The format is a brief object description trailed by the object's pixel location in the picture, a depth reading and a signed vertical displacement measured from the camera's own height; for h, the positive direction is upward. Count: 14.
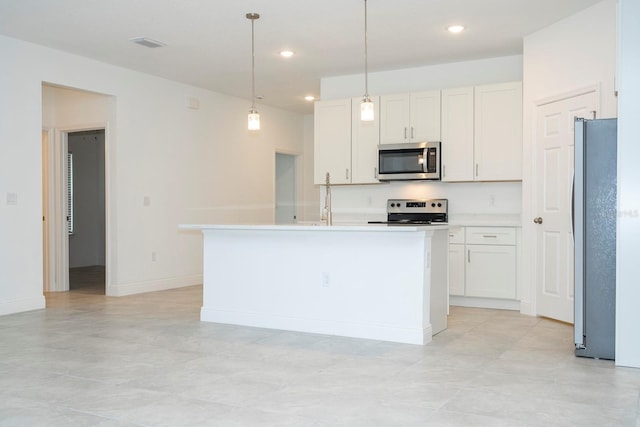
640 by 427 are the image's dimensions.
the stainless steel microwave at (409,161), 6.33 +0.40
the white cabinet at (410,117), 6.40 +0.90
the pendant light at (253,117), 4.89 +0.67
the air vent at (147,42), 5.59 +1.51
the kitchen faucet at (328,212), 4.73 -0.12
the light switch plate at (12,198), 5.57 +0.00
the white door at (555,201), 5.00 -0.03
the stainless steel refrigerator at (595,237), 3.82 -0.26
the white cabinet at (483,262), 5.86 -0.66
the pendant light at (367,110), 4.50 +0.67
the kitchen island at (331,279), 4.27 -0.64
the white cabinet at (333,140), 6.95 +0.69
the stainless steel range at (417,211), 6.52 -0.15
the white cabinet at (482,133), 5.93 +0.67
